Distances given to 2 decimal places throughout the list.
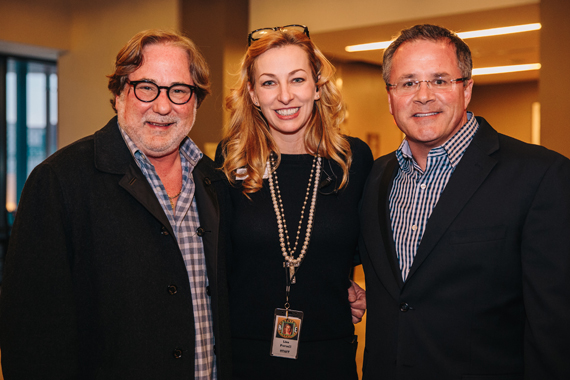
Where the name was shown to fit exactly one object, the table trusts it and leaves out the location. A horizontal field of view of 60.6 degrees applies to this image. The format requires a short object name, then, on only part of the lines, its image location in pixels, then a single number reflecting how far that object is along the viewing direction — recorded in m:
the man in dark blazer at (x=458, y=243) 1.59
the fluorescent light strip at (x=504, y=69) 9.60
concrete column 5.99
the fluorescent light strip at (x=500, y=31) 5.75
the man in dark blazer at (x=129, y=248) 1.49
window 7.54
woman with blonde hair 2.06
